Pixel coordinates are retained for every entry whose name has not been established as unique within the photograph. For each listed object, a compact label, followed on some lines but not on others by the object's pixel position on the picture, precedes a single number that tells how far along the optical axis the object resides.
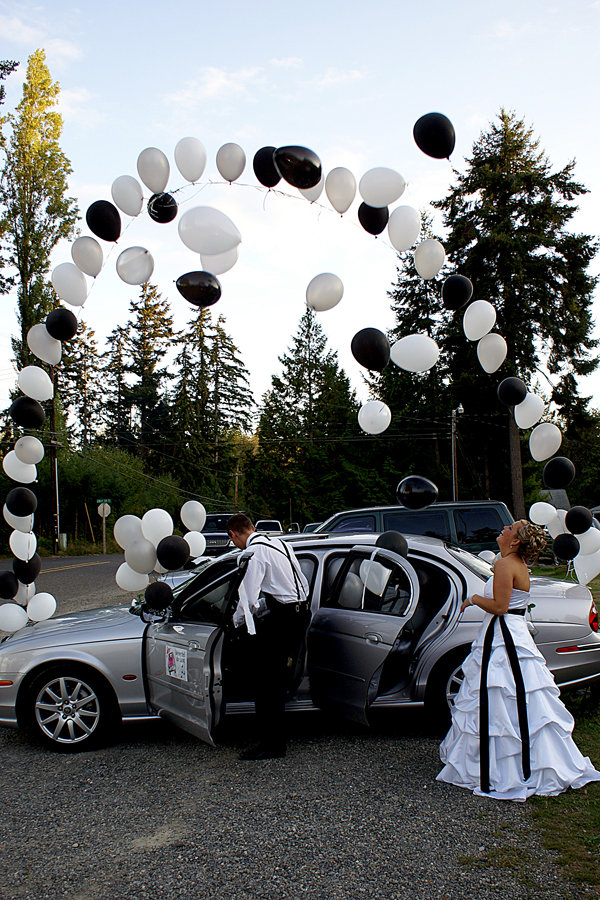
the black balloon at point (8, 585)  7.11
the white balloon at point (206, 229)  6.07
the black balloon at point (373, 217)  6.86
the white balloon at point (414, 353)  6.89
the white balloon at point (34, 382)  6.97
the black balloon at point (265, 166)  6.70
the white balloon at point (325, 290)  6.77
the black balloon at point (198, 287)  6.22
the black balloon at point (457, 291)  7.06
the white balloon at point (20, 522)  7.37
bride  4.10
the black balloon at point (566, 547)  6.77
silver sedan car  4.84
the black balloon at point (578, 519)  6.65
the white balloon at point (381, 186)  6.48
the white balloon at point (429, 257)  6.96
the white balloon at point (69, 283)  6.93
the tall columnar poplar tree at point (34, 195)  20.78
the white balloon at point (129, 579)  6.45
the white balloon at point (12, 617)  6.95
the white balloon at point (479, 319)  7.30
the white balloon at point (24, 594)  7.39
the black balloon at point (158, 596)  5.17
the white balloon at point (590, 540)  6.84
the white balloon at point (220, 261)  6.44
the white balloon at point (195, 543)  7.28
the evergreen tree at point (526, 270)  28.97
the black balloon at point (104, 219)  6.55
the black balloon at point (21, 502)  7.01
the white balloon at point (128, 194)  6.65
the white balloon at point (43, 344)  6.89
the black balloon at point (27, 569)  7.34
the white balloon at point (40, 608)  7.21
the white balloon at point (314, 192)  6.81
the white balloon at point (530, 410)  7.29
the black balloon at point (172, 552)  5.96
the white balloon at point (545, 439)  7.29
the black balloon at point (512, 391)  7.11
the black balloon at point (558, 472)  6.72
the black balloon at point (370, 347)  6.35
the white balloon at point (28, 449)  7.16
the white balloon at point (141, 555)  6.17
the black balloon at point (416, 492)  6.78
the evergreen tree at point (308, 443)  47.94
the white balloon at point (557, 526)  7.16
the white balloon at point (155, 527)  6.25
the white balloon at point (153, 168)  6.57
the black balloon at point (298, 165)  5.95
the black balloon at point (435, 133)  5.84
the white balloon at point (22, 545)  7.42
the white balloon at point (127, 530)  6.27
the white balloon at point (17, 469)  7.26
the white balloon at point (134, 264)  6.84
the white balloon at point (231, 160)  6.71
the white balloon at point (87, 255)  6.80
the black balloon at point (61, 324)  6.72
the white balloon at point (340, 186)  6.70
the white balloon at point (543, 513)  7.23
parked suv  10.52
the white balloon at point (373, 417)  7.45
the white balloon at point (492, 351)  7.47
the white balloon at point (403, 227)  6.90
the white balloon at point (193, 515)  7.27
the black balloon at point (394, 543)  5.26
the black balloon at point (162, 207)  6.67
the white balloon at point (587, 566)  7.04
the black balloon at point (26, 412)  6.73
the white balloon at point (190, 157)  6.55
